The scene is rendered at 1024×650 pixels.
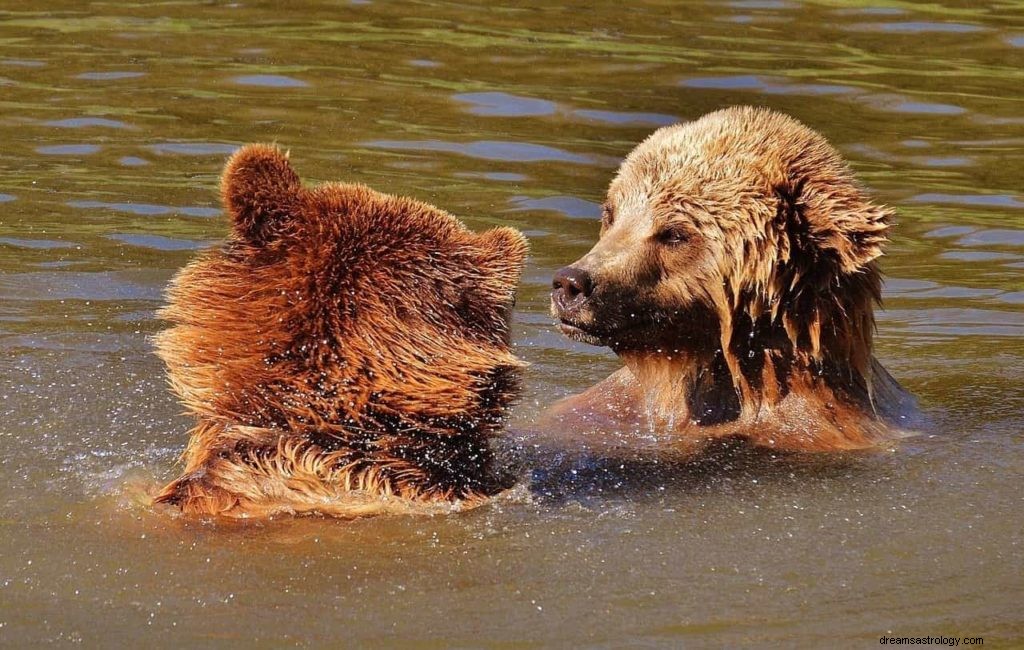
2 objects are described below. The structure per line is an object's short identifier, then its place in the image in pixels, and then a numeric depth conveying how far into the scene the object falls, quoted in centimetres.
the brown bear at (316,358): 969
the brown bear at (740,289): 1245
